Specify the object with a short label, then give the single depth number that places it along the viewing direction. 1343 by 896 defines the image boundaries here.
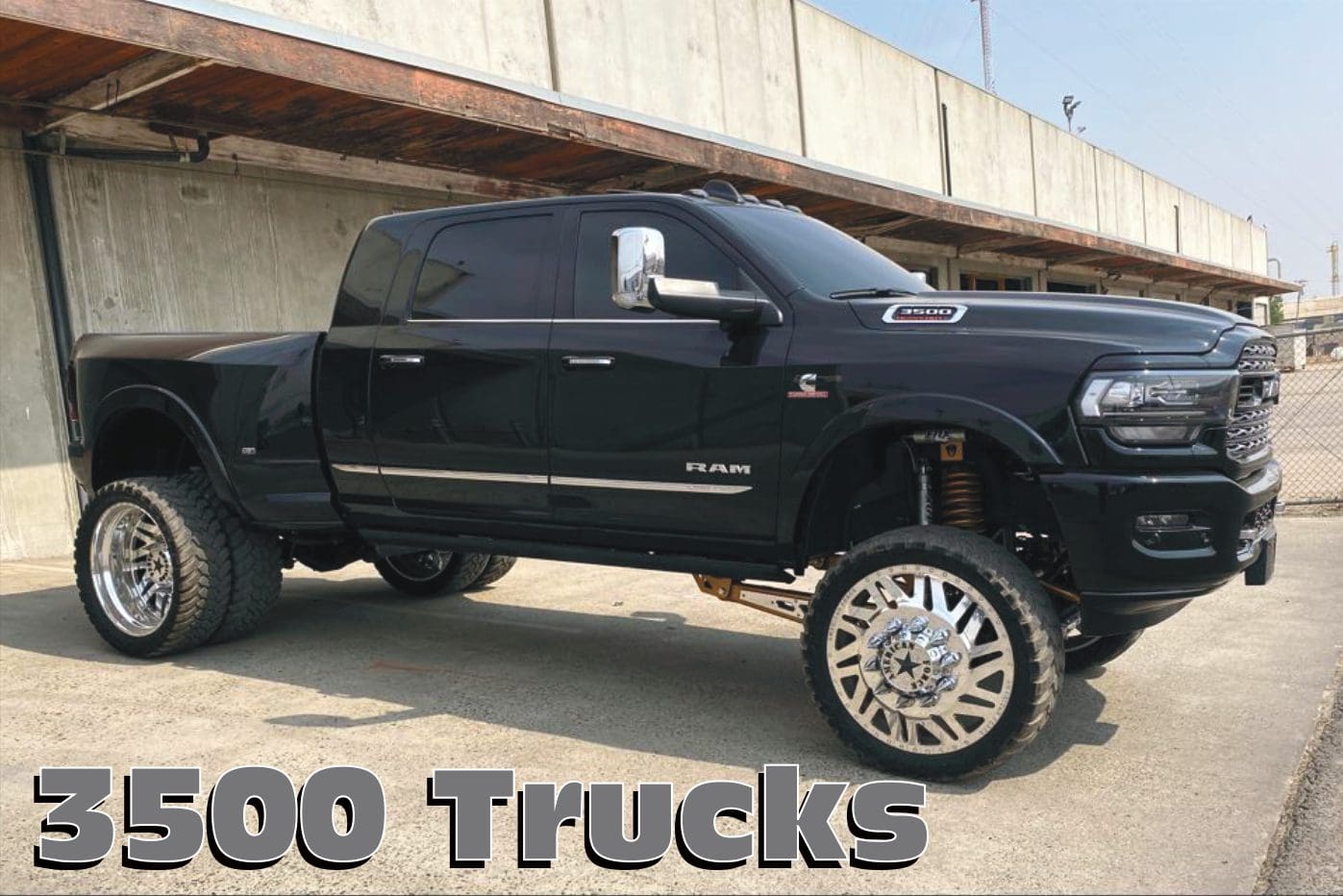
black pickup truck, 3.71
